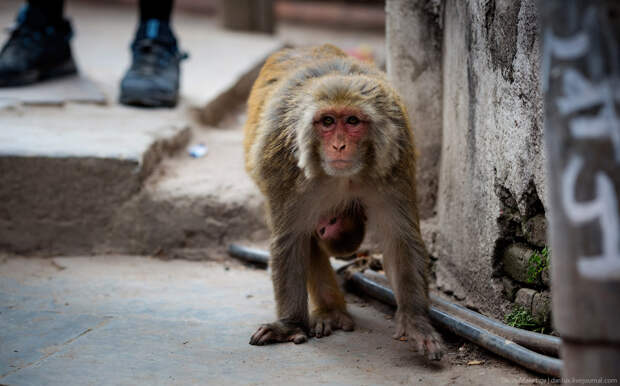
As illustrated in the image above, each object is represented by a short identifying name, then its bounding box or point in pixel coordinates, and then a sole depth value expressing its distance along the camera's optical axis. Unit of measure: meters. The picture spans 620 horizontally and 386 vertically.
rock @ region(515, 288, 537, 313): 3.34
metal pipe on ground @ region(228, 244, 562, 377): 2.90
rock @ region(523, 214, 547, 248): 3.24
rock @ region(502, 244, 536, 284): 3.37
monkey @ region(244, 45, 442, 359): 3.22
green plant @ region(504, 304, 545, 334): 3.29
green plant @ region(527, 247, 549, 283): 3.24
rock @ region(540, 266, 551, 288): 3.20
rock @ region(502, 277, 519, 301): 3.48
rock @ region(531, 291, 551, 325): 3.22
